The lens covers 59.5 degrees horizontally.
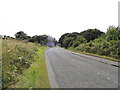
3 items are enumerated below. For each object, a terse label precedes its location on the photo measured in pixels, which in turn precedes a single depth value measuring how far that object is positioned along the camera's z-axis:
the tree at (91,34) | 54.91
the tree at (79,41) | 36.76
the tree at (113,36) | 20.75
